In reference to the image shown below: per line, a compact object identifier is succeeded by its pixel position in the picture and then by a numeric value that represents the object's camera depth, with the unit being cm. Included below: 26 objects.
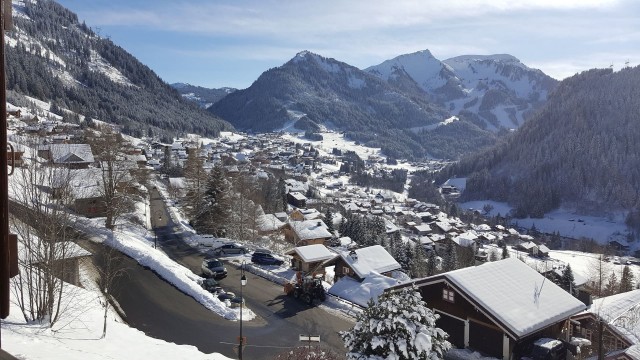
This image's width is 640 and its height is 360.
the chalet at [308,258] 3772
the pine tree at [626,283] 5272
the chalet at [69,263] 1602
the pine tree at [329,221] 7250
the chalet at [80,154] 5865
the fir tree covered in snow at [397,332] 1284
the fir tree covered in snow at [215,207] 4641
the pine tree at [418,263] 6062
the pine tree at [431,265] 6738
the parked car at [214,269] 3219
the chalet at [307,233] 5850
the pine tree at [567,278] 5118
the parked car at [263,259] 3784
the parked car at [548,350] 2320
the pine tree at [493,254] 8712
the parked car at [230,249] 3934
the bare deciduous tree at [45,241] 1498
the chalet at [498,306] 2389
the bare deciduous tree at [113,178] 3728
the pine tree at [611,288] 5179
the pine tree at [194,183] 5045
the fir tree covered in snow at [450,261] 6831
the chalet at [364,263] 3472
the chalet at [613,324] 2452
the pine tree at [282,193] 9496
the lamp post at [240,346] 1870
